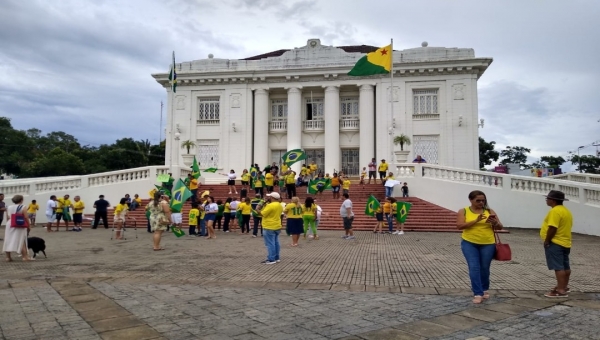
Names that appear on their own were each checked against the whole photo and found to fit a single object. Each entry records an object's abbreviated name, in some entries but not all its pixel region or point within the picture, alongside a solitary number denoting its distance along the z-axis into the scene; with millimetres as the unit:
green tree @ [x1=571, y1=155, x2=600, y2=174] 50625
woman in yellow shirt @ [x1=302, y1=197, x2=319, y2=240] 13305
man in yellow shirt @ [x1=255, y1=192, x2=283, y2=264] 9070
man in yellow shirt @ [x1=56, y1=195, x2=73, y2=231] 17031
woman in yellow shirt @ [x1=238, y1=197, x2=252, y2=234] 15531
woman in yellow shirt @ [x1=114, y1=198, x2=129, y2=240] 13875
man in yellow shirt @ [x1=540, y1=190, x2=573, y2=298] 5961
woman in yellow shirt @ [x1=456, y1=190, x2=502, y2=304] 5746
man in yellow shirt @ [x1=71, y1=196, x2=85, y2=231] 16844
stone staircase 16891
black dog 9617
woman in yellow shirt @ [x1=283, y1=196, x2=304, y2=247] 11641
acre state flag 21094
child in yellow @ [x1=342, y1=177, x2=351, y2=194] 20672
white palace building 27750
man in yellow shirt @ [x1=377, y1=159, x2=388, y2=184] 21953
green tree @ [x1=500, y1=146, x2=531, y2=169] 63578
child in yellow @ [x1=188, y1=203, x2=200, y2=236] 15000
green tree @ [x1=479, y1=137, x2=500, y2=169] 57250
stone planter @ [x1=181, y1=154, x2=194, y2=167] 28344
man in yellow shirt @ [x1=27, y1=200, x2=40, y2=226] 16906
